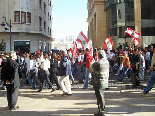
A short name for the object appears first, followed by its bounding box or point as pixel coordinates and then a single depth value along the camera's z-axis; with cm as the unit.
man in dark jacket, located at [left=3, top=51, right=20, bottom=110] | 641
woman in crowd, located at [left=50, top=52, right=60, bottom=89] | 948
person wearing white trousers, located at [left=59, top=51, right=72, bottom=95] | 830
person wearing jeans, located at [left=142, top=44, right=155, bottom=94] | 745
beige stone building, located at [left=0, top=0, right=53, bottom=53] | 2880
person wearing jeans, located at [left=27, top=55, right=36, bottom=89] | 979
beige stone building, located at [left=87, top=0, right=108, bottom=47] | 3544
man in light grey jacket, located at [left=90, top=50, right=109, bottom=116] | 556
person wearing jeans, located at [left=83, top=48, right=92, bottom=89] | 957
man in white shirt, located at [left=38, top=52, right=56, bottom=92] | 910
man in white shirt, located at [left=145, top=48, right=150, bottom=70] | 1547
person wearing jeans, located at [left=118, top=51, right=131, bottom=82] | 1127
